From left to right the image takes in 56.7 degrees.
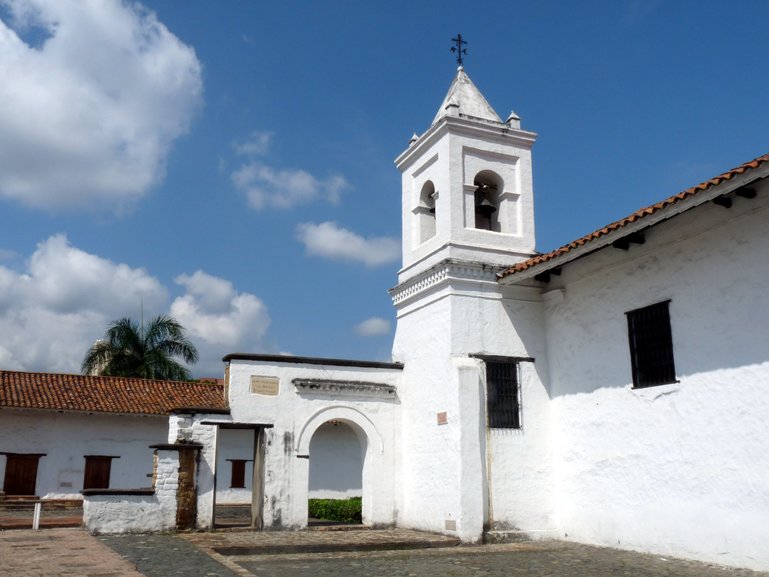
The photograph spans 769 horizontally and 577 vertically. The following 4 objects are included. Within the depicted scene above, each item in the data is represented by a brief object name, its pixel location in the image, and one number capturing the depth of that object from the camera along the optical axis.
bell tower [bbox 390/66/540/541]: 12.41
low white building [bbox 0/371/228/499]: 20.78
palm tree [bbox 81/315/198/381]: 28.38
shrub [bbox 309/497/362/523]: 15.10
